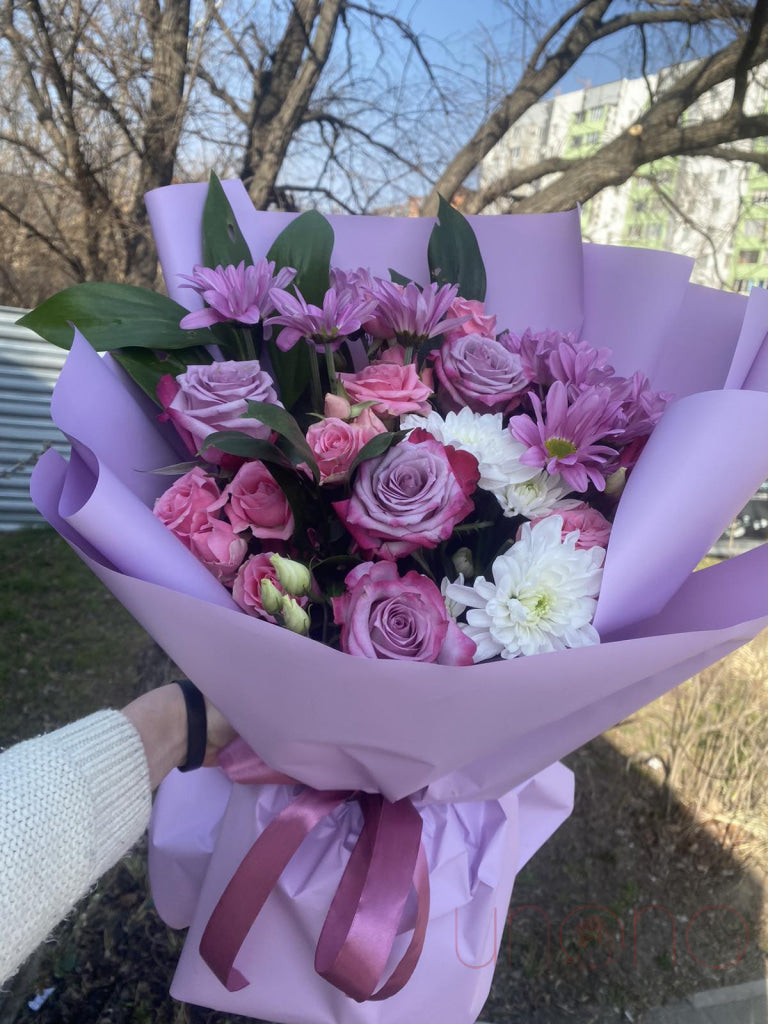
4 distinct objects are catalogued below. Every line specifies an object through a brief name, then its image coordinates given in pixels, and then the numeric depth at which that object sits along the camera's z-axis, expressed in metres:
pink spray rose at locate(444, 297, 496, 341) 0.82
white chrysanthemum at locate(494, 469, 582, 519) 0.71
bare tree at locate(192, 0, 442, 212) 2.66
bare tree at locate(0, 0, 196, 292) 2.55
